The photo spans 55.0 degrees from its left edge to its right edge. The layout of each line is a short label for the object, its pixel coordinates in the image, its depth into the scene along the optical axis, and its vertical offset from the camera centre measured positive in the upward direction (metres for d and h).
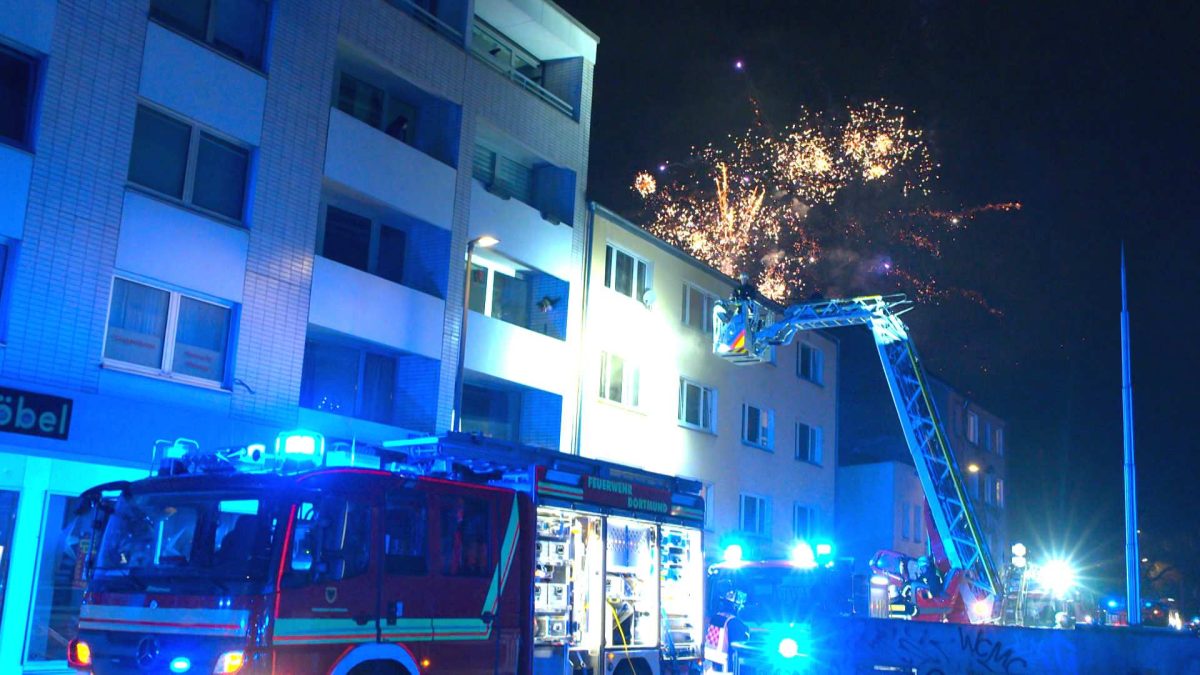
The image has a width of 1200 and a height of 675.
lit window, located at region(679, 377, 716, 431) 28.23 +3.93
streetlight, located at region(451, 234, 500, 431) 19.06 +3.74
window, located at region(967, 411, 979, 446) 48.69 +6.48
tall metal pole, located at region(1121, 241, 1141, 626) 18.89 +1.62
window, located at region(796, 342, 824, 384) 34.65 +6.22
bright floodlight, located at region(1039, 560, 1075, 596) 26.88 +0.24
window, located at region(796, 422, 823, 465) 33.84 +3.77
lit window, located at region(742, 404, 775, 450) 30.89 +3.83
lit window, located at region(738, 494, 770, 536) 30.33 +1.42
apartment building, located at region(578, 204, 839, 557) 25.42 +4.10
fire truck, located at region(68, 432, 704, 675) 9.15 -0.16
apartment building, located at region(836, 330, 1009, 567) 38.28 +4.20
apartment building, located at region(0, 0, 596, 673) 14.88 +4.68
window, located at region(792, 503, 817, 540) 32.94 +1.45
